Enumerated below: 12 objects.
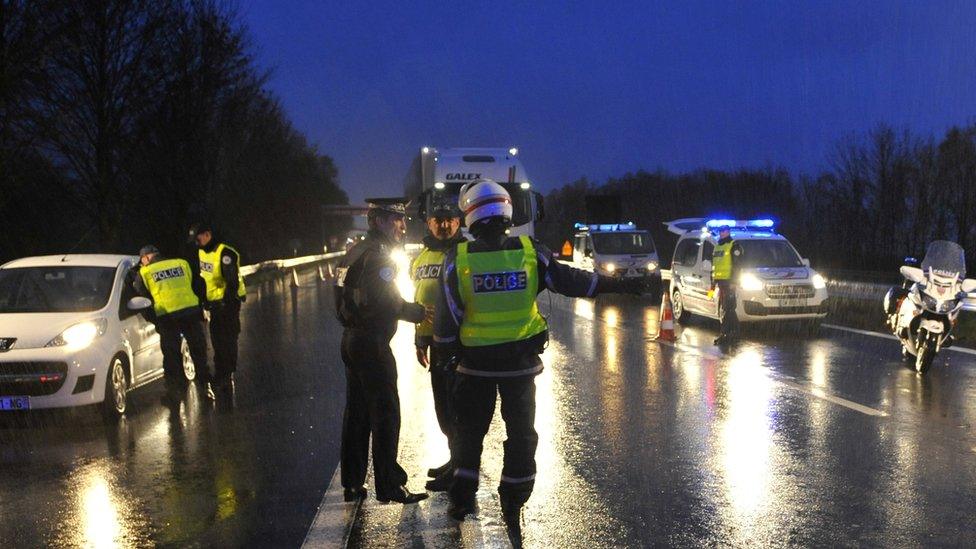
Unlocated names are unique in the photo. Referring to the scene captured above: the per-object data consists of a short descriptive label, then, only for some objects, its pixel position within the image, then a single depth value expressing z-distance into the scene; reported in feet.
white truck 81.10
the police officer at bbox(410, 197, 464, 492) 22.74
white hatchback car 29.84
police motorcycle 38.96
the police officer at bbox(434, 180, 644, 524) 17.52
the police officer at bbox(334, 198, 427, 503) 20.11
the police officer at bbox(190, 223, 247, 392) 34.76
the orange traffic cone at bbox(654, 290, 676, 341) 53.52
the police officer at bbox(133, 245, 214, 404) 33.68
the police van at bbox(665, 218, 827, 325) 55.67
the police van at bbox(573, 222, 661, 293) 89.56
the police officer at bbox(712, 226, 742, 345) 52.03
